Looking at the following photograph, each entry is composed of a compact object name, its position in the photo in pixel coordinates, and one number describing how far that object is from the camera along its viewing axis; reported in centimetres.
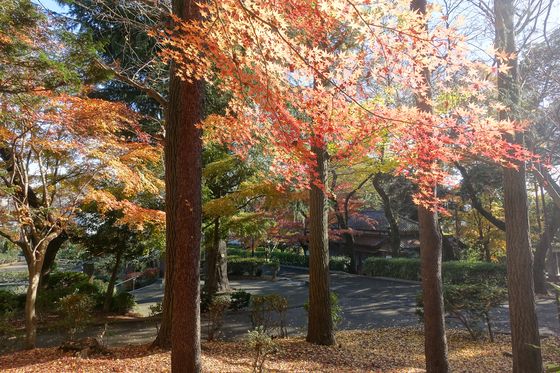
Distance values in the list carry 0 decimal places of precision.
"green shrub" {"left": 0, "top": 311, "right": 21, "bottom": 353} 732
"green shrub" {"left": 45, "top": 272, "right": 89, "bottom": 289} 1474
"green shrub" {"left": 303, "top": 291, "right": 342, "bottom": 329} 880
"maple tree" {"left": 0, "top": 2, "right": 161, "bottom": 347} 533
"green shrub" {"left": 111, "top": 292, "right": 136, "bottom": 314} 1358
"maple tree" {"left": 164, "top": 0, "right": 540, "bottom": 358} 404
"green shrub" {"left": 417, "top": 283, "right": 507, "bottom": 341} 924
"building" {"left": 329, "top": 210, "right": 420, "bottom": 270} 2823
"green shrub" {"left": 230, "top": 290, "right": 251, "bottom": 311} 1352
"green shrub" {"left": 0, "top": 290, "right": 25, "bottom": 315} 1245
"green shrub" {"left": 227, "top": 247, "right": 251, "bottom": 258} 3541
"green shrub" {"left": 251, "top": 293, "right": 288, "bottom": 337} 854
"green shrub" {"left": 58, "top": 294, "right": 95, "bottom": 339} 770
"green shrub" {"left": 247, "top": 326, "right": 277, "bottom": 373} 512
